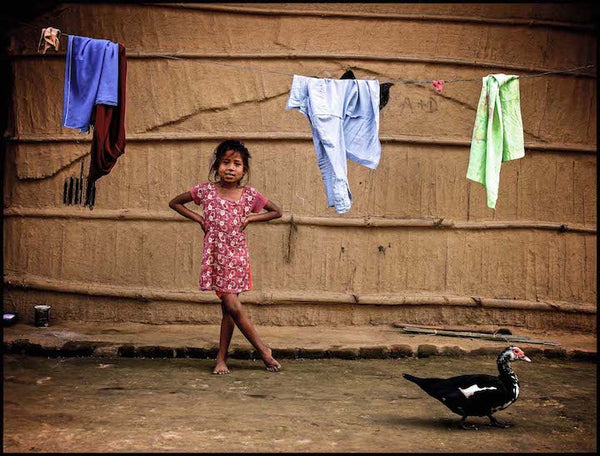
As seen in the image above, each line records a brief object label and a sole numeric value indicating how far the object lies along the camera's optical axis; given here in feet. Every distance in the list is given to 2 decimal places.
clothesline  21.27
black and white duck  13.64
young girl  17.99
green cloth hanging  18.51
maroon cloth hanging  17.30
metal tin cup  22.12
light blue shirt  18.57
